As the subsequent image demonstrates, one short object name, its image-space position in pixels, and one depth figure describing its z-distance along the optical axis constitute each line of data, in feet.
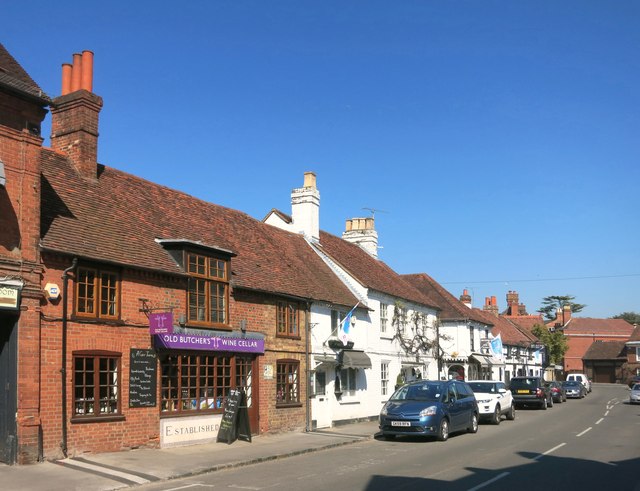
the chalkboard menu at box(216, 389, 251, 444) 58.49
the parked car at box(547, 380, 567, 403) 137.69
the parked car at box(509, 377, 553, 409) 114.62
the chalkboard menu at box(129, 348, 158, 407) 50.90
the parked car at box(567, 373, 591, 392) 173.27
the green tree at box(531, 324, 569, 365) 222.89
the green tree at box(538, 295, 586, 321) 351.67
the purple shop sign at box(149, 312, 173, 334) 50.78
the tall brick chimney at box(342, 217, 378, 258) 118.11
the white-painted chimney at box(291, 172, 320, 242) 93.97
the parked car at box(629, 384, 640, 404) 132.23
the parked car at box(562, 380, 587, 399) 159.63
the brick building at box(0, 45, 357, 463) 43.98
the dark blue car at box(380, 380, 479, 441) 60.80
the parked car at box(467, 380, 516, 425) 83.35
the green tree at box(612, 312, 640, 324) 453.58
